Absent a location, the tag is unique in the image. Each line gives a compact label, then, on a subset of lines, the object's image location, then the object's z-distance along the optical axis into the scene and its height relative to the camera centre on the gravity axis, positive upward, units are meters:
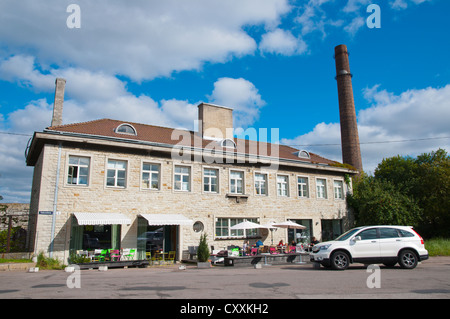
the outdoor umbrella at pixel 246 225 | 19.41 +0.45
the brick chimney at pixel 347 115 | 39.38 +13.32
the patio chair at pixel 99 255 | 16.55 -0.95
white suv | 12.43 -0.62
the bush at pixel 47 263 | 15.34 -1.20
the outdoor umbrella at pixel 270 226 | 19.97 +0.40
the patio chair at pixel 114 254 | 16.84 -0.94
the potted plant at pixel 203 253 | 17.00 -0.93
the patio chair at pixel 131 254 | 17.32 -0.97
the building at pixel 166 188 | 17.00 +2.67
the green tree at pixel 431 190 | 28.05 +3.38
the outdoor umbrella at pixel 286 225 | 20.45 +0.46
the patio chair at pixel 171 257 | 19.07 -1.25
